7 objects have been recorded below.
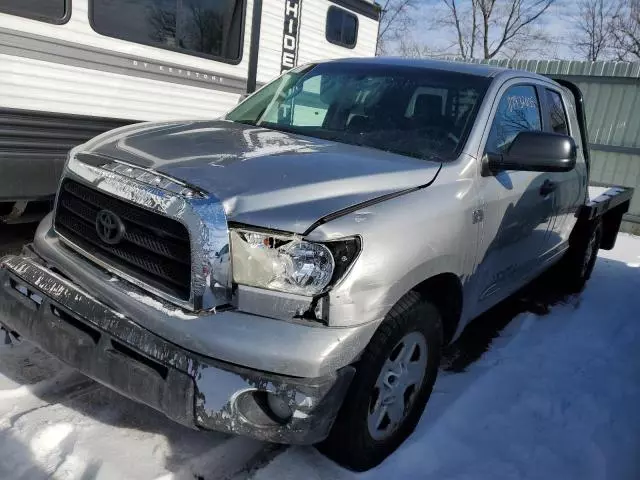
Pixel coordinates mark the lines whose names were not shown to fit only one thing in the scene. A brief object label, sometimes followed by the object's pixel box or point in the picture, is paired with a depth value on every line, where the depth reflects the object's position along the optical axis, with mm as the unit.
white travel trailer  4129
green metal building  10836
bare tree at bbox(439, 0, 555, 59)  35844
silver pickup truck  2055
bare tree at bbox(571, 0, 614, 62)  36812
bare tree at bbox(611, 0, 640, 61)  33831
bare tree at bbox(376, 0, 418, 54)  33769
